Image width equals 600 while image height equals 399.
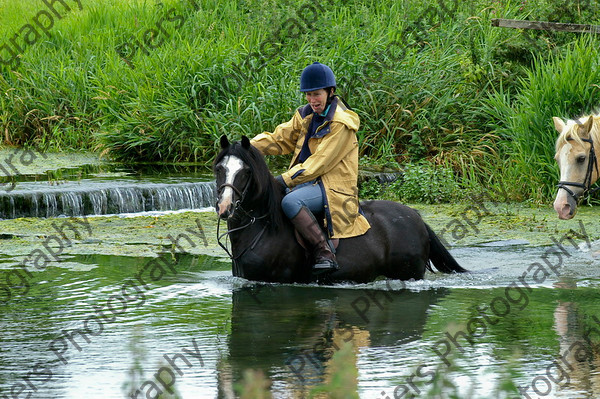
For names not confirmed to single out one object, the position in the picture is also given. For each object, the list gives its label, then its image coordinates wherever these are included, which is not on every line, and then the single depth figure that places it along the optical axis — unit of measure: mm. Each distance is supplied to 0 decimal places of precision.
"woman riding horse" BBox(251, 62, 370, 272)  13781
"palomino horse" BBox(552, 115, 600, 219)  15586
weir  22141
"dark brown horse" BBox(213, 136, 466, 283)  13273
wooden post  27094
